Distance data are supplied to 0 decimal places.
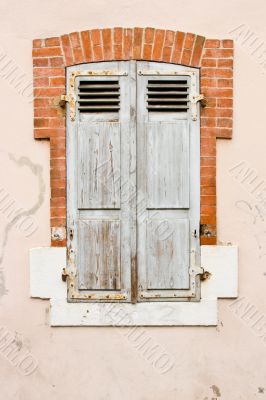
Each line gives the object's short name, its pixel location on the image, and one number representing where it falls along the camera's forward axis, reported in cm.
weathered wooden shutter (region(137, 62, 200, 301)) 461
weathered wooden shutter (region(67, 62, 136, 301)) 461
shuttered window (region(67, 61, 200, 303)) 461
